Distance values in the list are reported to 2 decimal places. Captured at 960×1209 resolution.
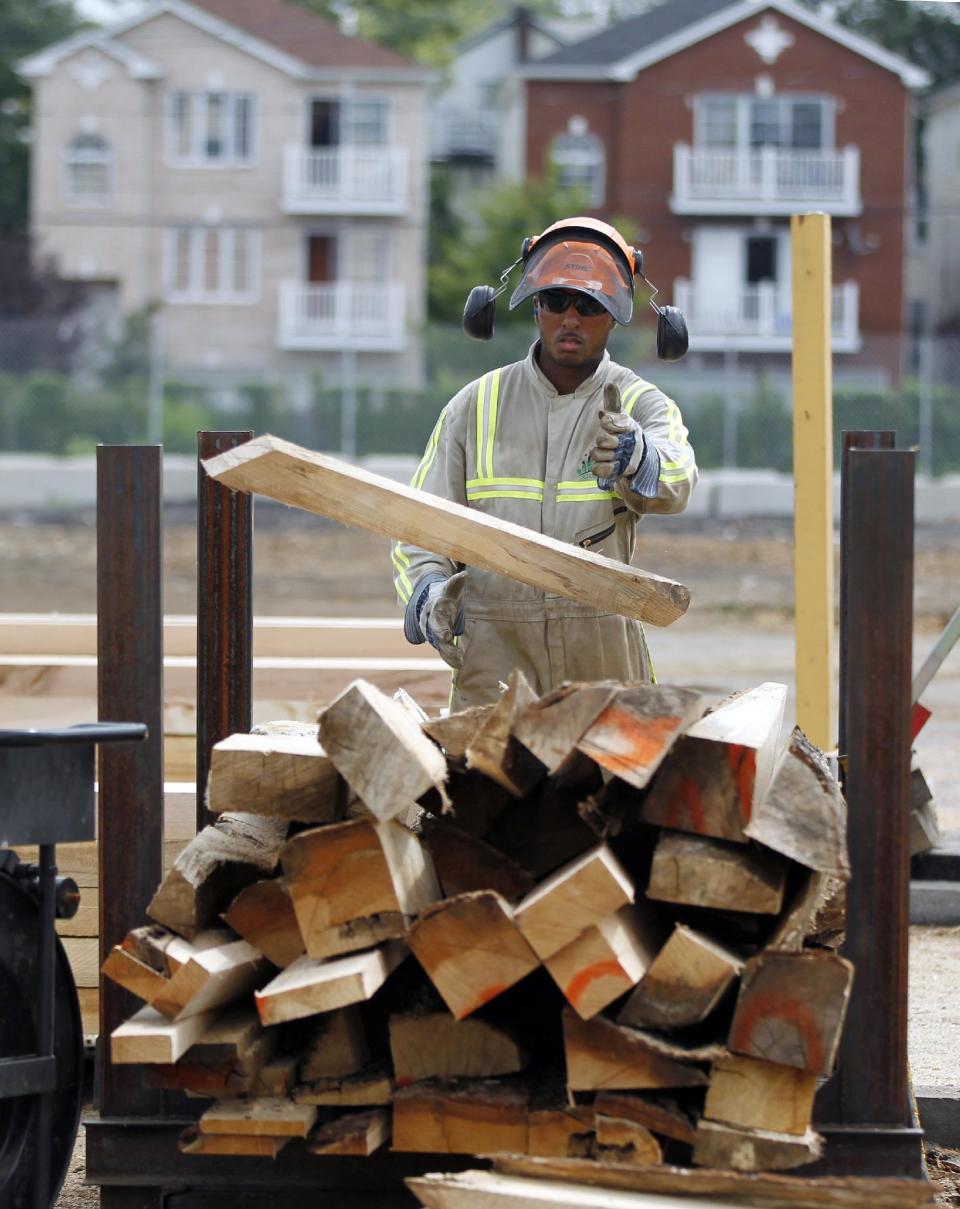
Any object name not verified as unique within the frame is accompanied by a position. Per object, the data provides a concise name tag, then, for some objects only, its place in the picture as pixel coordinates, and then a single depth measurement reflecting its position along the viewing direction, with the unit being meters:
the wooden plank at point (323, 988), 5.89
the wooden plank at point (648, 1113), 5.91
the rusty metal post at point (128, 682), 6.78
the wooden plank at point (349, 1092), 6.19
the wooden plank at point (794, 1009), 5.80
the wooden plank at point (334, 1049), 6.23
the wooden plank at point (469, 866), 6.33
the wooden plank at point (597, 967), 5.82
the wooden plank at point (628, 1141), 5.88
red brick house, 81.62
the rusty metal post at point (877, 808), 6.29
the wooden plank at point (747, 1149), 5.84
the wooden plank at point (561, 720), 5.90
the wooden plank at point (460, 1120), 6.05
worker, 8.12
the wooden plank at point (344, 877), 5.98
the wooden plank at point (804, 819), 5.92
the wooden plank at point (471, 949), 5.89
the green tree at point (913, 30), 113.44
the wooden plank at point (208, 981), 6.02
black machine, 6.29
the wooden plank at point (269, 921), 6.29
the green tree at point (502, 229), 74.94
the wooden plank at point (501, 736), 5.96
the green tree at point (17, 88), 91.37
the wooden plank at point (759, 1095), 5.88
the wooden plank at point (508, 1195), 5.62
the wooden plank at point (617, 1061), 5.88
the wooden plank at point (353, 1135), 6.03
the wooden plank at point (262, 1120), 6.07
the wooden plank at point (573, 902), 5.76
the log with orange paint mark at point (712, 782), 5.90
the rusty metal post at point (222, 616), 7.60
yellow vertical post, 11.17
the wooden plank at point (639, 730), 5.78
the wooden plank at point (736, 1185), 5.71
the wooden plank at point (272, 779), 6.18
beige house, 81.00
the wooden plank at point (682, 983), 5.84
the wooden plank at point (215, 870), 6.35
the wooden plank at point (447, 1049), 6.18
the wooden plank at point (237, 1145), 6.11
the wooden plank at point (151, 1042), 5.96
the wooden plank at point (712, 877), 5.94
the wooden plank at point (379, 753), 5.85
